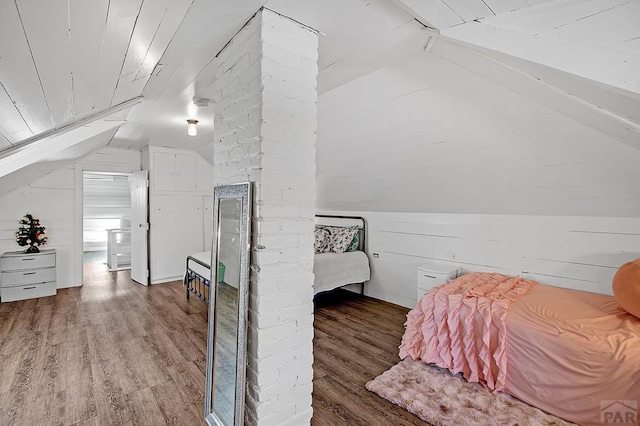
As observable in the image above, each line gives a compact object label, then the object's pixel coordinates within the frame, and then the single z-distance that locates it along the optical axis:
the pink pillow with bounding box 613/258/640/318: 1.98
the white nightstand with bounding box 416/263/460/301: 3.36
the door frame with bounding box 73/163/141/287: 4.98
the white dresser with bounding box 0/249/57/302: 4.18
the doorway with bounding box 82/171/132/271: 7.44
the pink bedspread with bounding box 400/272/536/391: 2.23
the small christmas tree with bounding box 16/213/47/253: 4.48
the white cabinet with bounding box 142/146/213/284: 5.11
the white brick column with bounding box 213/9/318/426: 1.65
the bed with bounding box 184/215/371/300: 3.83
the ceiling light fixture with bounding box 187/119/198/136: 3.60
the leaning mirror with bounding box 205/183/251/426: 1.64
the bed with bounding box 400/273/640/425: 1.78
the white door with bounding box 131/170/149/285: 5.06
